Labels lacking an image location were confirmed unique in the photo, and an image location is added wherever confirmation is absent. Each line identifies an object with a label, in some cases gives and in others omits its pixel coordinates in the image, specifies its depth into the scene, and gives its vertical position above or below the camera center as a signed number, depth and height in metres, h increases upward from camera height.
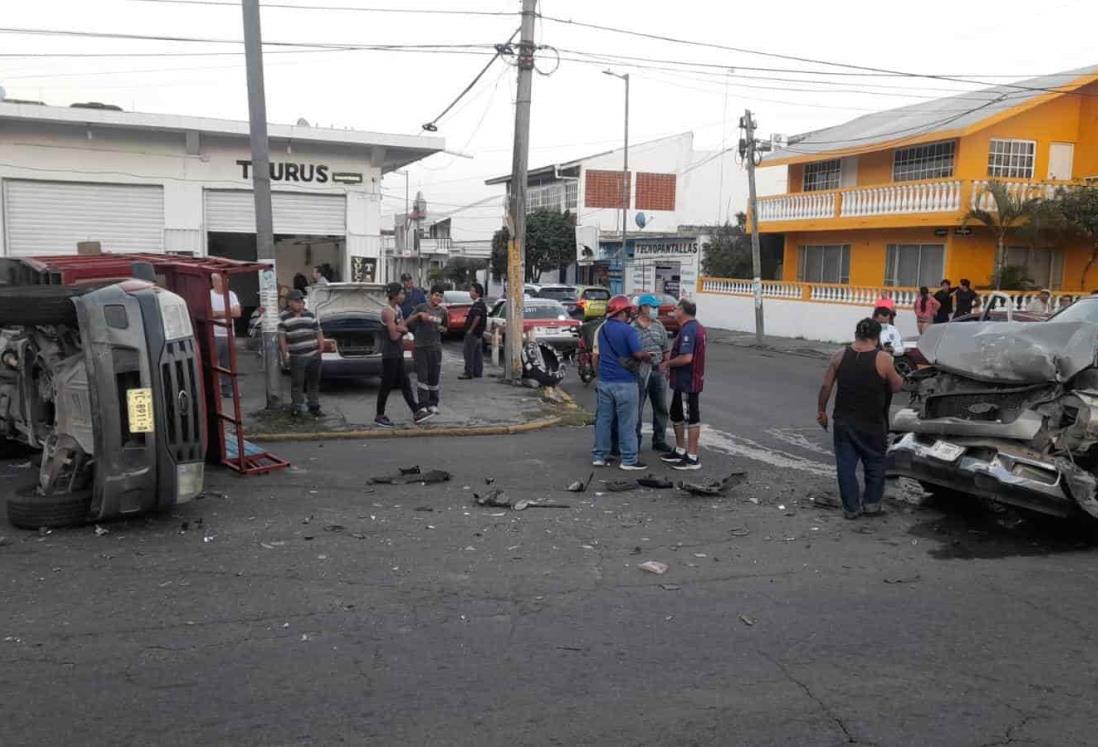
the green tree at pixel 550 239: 49.12 +1.60
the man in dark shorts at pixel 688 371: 9.34 -1.00
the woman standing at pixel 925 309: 21.08 -0.75
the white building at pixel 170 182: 19.64 +1.80
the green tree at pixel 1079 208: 23.25 +1.75
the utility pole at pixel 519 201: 15.83 +1.15
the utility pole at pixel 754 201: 27.55 +2.14
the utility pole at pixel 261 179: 11.50 +1.06
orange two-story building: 25.83 +2.83
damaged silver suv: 6.88 -1.11
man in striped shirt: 11.59 -1.04
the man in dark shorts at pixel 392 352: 11.57 -1.08
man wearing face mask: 10.06 -0.99
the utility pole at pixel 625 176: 39.34 +3.95
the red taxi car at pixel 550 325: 19.57 -1.20
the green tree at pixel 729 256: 35.84 +0.62
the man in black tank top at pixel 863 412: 7.40 -1.10
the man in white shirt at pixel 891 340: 15.79 -1.10
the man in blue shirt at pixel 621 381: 9.33 -1.12
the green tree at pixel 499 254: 51.41 +0.78
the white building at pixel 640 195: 47.12 +4.35
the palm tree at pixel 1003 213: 23.55 +1.63
